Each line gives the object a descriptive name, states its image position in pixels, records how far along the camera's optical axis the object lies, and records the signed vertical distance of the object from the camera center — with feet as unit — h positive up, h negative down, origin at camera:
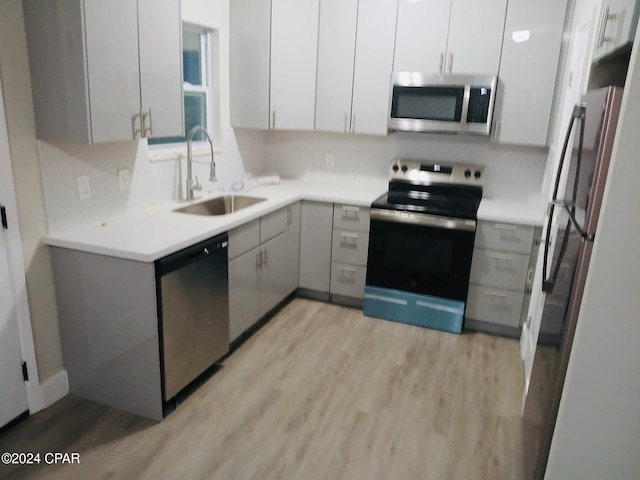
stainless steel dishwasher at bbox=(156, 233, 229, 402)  7.55 -3.21
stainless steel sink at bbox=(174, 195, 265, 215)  10.78 -1.93
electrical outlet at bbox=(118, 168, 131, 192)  8.90 -1.18
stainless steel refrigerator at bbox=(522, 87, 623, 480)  4.90 -1.26
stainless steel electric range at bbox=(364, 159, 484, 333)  10.96 -2.82
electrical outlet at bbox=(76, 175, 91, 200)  8.07 -1.23
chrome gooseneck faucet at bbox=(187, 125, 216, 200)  10.04 -1.12
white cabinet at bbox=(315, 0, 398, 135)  11.48 +1.52
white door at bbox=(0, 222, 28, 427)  7.11 -3.70
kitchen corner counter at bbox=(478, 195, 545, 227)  10.48 -1.74
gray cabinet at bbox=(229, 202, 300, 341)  9.67 -3.15
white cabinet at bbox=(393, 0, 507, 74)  10.62 +2.14
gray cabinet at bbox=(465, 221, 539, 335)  10.64 -3.16
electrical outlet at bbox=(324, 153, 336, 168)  13.73 -0.98
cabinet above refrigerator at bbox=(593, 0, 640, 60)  4.78 +1.24
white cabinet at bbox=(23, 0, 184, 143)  6.78 +0.71
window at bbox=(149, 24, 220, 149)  11.35 +0.94
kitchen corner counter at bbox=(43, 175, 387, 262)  7.36 -1.91
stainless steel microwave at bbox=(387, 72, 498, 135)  10.82 +0.64
